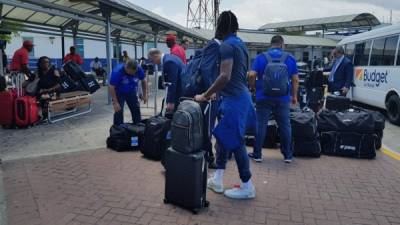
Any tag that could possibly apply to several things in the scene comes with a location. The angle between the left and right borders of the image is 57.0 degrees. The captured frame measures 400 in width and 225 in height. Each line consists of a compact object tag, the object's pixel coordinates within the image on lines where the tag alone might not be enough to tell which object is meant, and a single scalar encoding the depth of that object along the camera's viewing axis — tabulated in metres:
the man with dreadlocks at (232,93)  3.72
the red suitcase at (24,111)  7.29
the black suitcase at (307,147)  5.76
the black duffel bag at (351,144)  5.72
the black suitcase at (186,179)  3.56
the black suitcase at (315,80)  8.35
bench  8.17
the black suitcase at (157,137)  5.32
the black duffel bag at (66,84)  8.82
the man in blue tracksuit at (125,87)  6.22
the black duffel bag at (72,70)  9.37
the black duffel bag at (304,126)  5.71
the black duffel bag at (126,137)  5.90
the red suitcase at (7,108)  7.26
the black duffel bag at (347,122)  5.75
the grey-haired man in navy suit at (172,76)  5.52
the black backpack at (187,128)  3.50
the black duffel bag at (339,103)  7.26
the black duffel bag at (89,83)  9.65
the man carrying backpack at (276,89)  5.09
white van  8.95
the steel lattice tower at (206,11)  49.85
